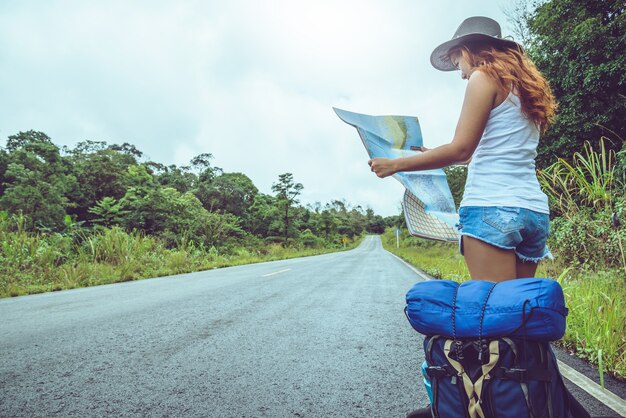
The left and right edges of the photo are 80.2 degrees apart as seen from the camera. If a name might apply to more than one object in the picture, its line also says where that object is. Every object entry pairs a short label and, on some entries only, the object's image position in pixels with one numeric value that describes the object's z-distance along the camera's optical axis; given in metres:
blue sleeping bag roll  1.17
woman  1.39
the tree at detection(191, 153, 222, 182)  42.59
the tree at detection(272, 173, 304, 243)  41.00
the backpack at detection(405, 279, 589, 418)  1.18
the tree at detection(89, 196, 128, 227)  20.98
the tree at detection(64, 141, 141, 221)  27.08
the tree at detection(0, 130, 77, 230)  19.59
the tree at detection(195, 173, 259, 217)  38.19
